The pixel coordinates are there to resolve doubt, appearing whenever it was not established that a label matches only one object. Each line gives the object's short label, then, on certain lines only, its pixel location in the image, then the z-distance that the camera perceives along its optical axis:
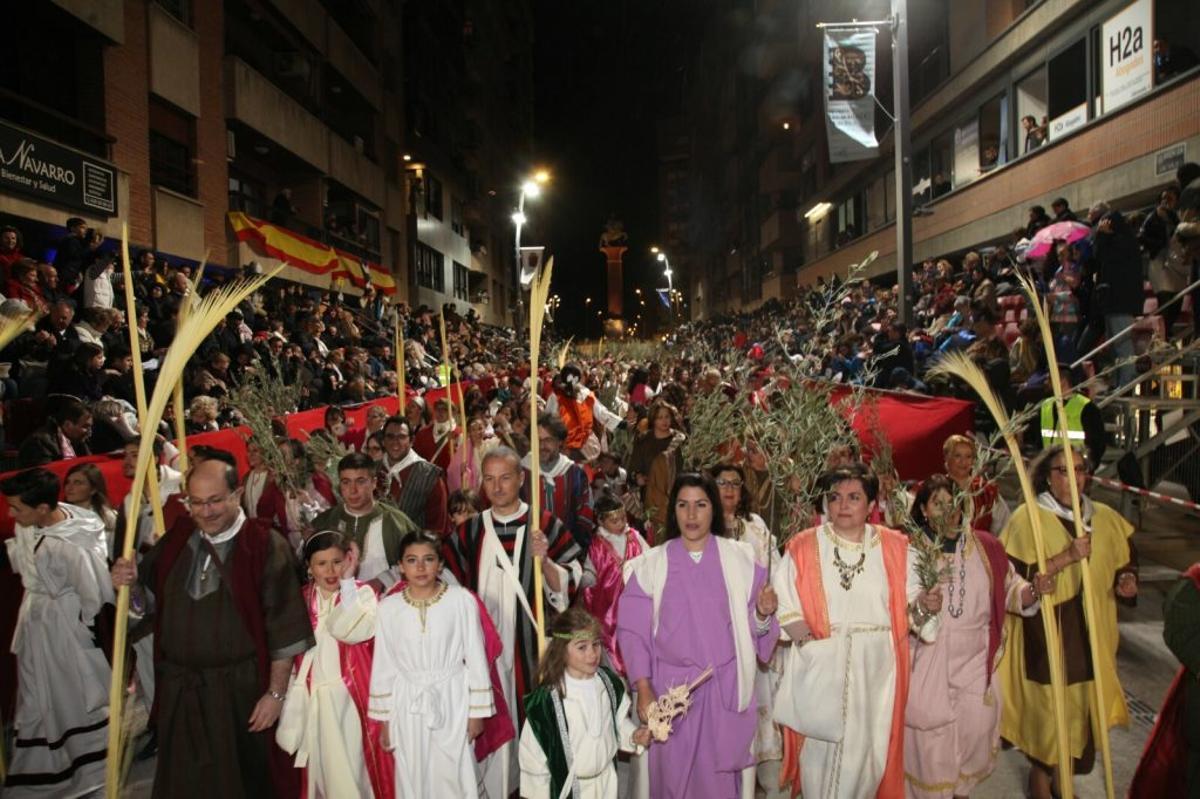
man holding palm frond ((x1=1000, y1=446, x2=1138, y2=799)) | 4.50
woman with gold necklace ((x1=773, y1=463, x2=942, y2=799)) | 4.27
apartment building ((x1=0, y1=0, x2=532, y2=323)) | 13.32
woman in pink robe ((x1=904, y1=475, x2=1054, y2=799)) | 4.52
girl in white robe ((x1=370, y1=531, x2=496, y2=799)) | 4.18
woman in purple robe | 4.31
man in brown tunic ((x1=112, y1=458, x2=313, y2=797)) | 4.02
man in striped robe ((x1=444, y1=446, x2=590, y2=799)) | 4.91
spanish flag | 18.30
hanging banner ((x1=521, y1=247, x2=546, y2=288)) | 26.64
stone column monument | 98.38
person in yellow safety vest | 7.52
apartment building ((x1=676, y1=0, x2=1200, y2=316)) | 14.25
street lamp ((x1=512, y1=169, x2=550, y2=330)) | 24.71
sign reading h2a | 14.39
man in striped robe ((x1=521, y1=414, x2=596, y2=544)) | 5.90
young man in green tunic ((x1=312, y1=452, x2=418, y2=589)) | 5.36
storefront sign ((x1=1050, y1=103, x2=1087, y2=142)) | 16.66
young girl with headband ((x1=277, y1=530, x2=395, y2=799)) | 4.33
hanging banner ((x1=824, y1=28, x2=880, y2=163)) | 14.71
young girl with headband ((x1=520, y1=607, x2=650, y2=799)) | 3.91
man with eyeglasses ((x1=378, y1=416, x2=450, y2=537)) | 6.80
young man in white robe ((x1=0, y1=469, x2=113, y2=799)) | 4.95
